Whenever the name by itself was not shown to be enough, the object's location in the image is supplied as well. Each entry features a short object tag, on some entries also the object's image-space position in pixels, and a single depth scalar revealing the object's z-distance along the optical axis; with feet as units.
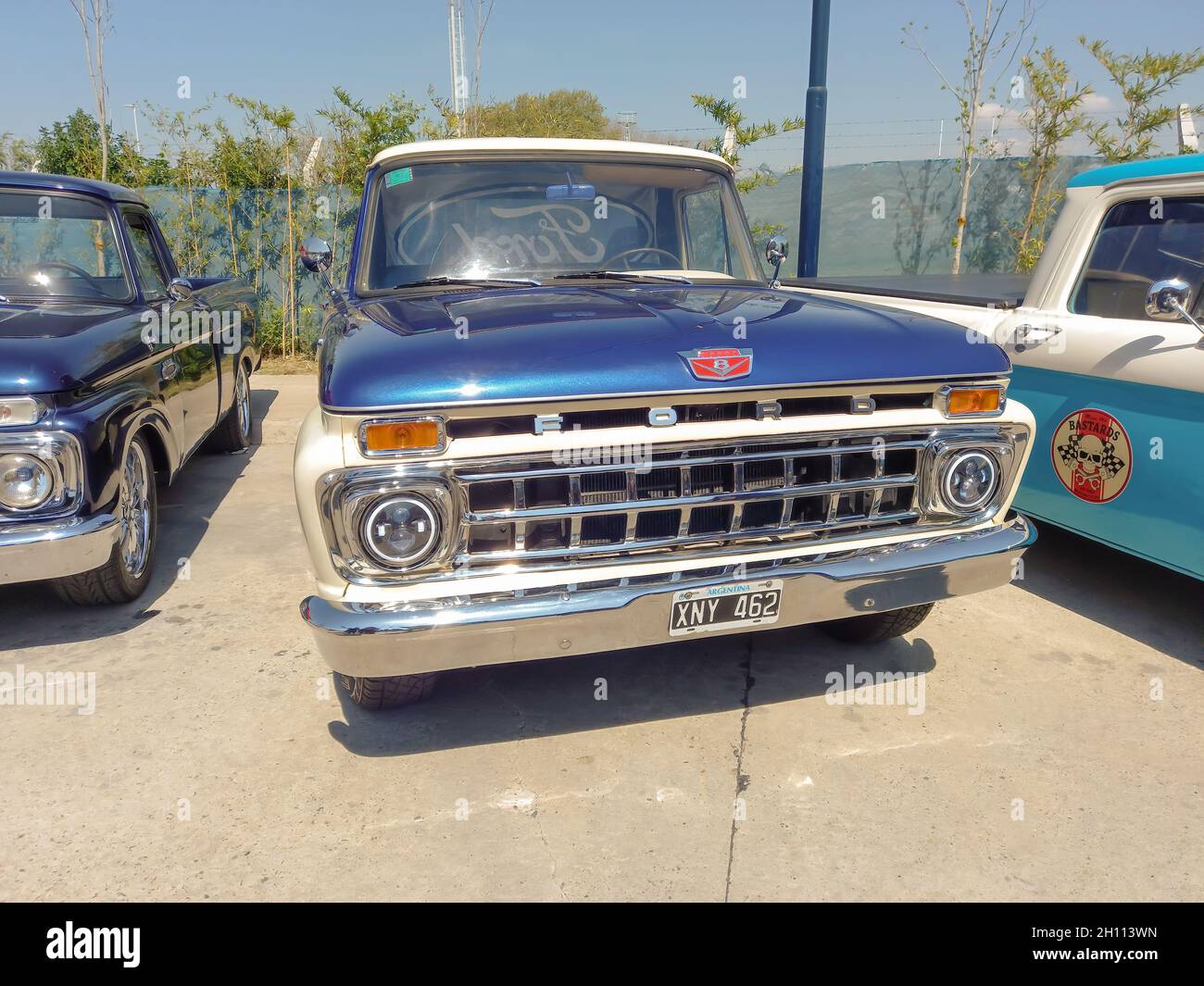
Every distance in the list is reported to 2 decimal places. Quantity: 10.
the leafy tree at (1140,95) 27.43
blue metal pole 24.09
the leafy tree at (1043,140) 28.89
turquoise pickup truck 11.16
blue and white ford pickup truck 7.57
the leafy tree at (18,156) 34.81
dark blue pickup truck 10.76
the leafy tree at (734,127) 28.89
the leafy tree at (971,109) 29.40
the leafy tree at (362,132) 31.19
